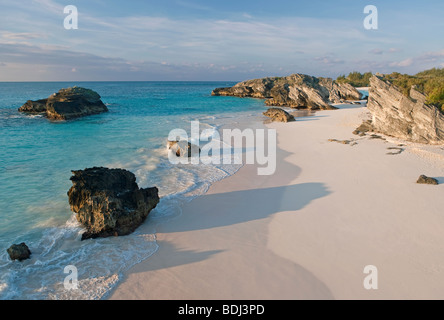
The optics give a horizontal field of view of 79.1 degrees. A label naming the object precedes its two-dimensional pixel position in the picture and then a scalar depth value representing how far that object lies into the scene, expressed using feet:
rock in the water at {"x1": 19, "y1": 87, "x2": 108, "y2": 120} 122.72
